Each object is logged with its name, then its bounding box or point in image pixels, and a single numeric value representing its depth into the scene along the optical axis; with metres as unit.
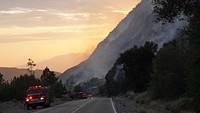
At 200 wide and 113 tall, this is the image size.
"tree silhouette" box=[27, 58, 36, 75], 142.21
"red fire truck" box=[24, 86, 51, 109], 46.94
